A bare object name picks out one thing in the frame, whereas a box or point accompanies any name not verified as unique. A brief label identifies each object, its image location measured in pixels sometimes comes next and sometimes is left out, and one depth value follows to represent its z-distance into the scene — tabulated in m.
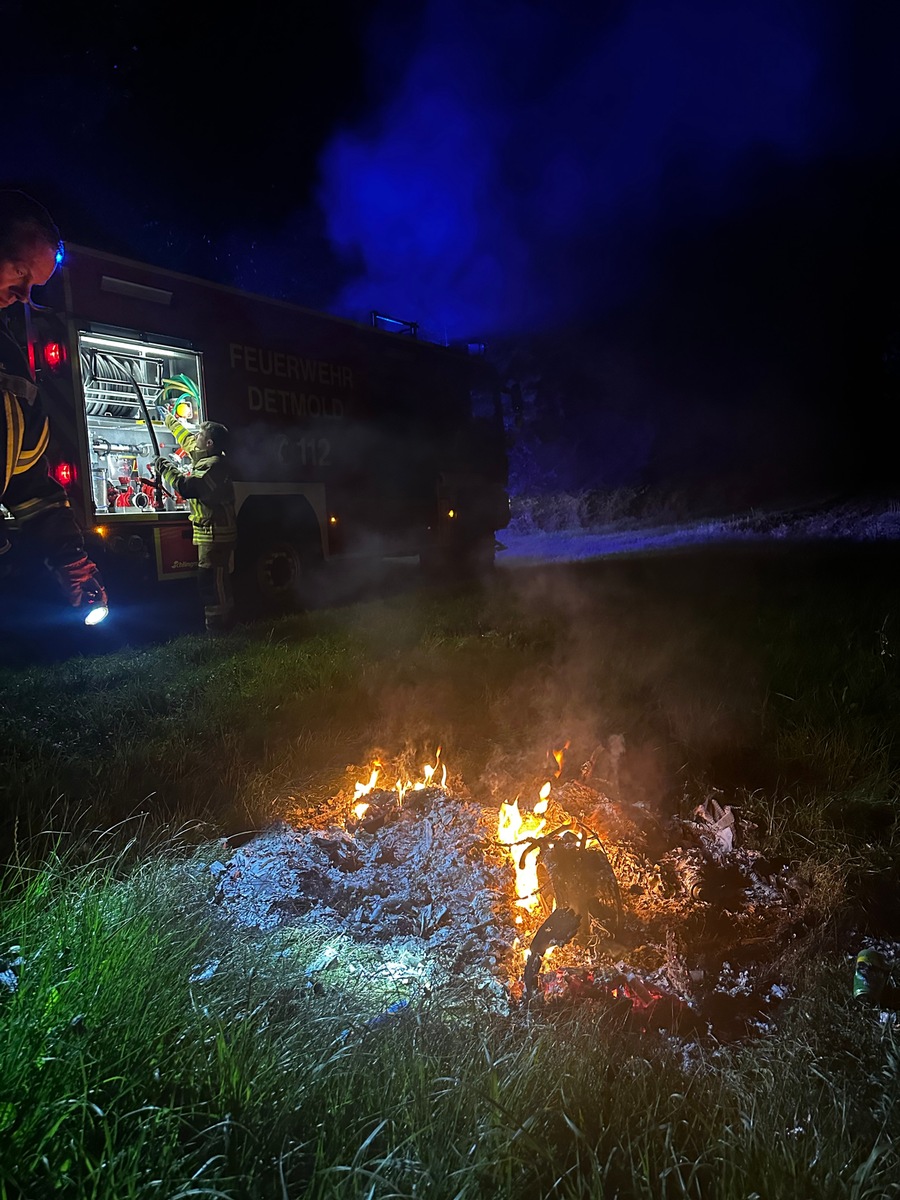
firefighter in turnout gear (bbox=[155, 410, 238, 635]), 6.87
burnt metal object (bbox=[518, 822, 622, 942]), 2.67
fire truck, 6.18
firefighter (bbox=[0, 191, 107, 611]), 3.36
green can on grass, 2.21
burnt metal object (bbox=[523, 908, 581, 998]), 2.43
